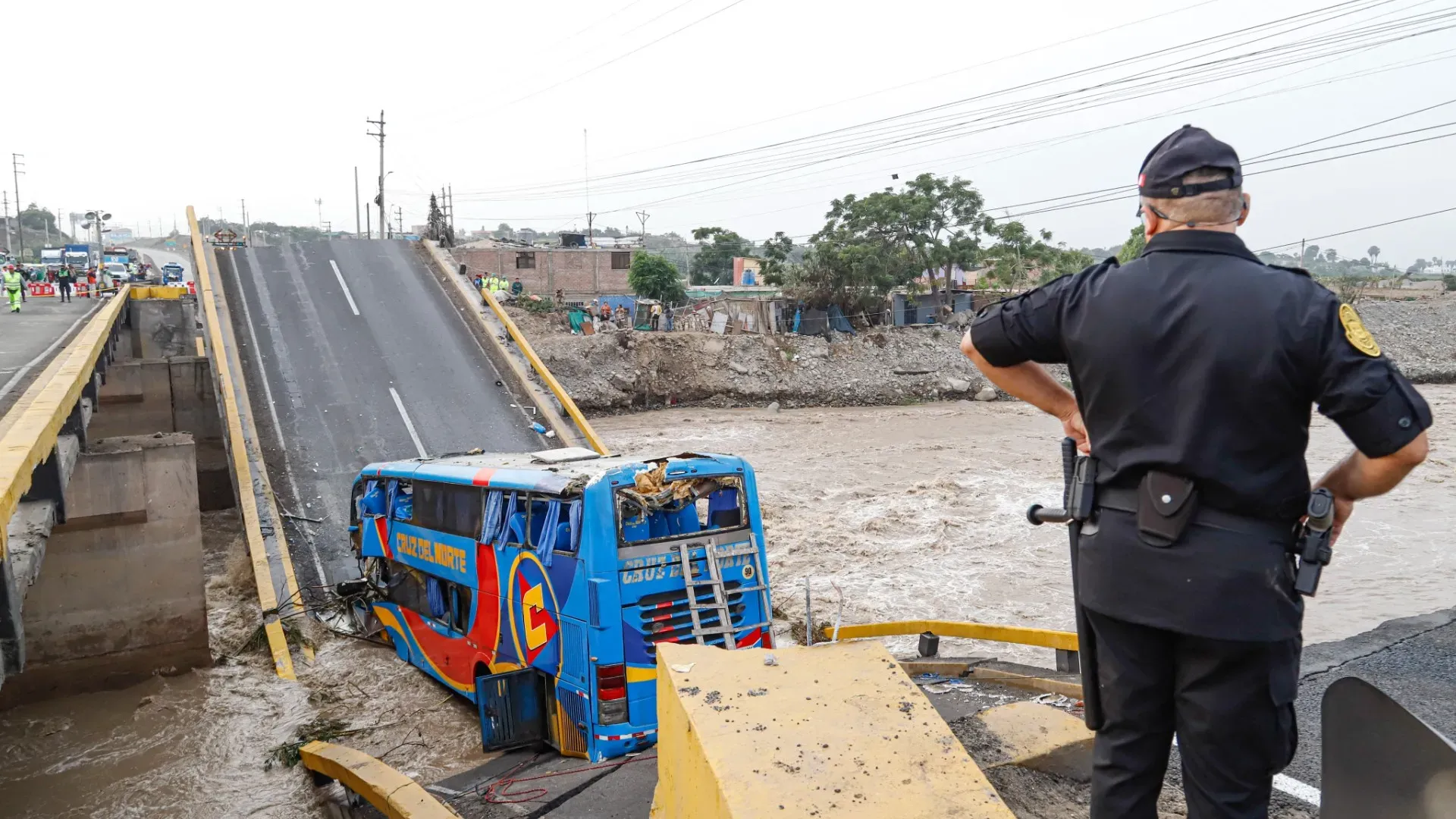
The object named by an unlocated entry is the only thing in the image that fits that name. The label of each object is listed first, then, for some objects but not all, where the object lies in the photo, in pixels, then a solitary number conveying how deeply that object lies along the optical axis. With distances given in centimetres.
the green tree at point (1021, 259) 4788
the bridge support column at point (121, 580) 1189
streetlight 7388
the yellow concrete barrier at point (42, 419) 661
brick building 5616
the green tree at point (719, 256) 6856
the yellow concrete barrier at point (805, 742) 315
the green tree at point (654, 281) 5131
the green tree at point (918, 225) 4684
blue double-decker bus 821
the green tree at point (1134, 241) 3183
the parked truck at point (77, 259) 6000
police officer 240
